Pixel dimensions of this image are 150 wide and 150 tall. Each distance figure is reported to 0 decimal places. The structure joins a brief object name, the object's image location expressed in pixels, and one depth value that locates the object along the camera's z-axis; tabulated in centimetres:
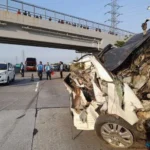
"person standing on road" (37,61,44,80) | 1377
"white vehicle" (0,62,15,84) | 1055
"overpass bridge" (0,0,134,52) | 1587
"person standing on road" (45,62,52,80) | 1410
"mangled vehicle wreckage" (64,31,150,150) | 255
